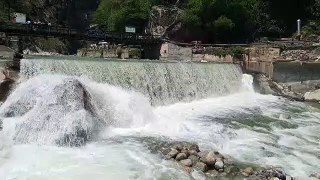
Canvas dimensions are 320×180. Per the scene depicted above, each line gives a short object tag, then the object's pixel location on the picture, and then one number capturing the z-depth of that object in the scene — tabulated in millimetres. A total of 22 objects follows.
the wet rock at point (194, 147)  7066
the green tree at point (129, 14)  26800
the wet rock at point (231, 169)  6427
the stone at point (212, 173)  6325
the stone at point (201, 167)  6433
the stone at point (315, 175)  6378
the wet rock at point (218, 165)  6479
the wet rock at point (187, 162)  6547
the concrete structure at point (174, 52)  19156
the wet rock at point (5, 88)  8505
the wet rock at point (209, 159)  6524
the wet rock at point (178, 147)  7051
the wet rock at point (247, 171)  6358
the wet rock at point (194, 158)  6658
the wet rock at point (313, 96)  14073
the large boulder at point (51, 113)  7524
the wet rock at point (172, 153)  6871
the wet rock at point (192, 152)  6874
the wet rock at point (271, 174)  6168
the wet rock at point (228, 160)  6748
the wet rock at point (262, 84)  14983
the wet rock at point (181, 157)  6760
